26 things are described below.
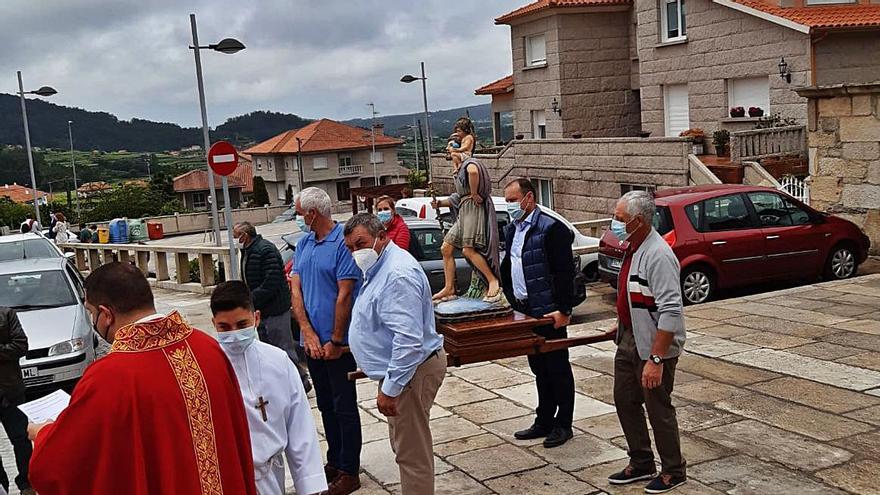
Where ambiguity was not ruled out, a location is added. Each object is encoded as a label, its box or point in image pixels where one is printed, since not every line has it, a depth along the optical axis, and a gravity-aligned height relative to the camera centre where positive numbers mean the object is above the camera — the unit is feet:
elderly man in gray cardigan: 19.06 -4.18
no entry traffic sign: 46.34 +0.48
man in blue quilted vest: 22.84 -3.42
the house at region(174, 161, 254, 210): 306.76 -6.57
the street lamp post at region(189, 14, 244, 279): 50.59 +5.85
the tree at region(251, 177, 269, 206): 253.65 -7.66
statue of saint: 24.39 -2.06
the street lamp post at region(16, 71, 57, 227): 93.71 +7.40
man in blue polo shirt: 21.53 -3.70
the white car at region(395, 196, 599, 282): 50.44 -3.30
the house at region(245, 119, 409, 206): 284.20 +0.24
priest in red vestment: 11.18 -2.91
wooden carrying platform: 22.08 -4.52
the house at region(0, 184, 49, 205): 303.07 -3.37
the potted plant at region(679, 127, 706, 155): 74.06 -0.30
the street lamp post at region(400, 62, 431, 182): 114.21 +8.92
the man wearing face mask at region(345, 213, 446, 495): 17.88 -3.60
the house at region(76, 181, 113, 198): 303.48 -3.60
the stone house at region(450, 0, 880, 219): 75.15 +5.09
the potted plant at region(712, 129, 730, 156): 73.61 -0.79
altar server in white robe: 14.17 -3.63
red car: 43.27 -5.15
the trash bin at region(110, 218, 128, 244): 162.40 -9.63
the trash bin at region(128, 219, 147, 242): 172.14 -10.34
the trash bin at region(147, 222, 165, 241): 186.18 -11.26
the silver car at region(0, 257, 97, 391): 34.14 -5.32
